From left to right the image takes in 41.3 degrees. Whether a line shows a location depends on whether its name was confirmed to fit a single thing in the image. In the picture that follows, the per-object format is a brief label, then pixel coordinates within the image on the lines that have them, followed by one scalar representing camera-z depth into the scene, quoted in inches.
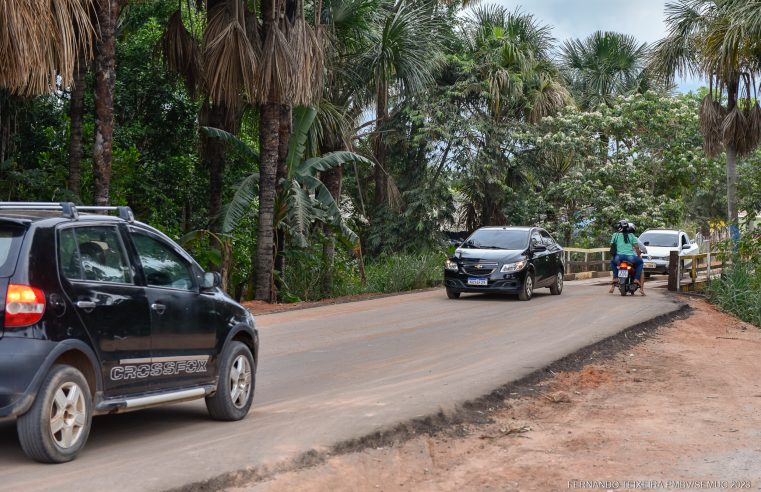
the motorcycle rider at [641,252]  964.6
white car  1380.4
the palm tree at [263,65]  799.7
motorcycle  952.3
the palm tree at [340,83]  991.6
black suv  242.4
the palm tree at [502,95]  1525.6
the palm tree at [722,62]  930.7
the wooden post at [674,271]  1075.3
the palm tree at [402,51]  1167.0
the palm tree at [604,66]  1888.5
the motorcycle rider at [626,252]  962.7
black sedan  879.7
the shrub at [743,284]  836.6
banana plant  860.0
